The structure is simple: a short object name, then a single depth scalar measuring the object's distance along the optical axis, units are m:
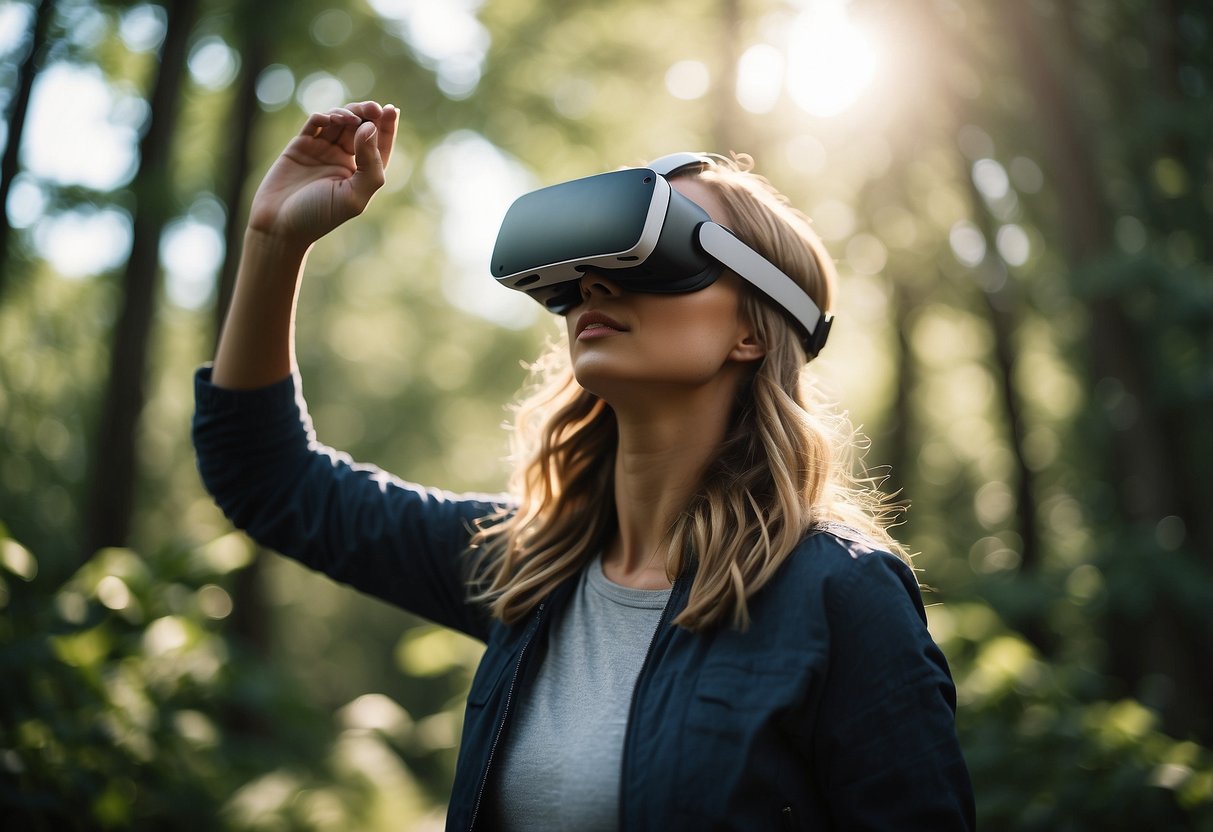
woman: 1.65
